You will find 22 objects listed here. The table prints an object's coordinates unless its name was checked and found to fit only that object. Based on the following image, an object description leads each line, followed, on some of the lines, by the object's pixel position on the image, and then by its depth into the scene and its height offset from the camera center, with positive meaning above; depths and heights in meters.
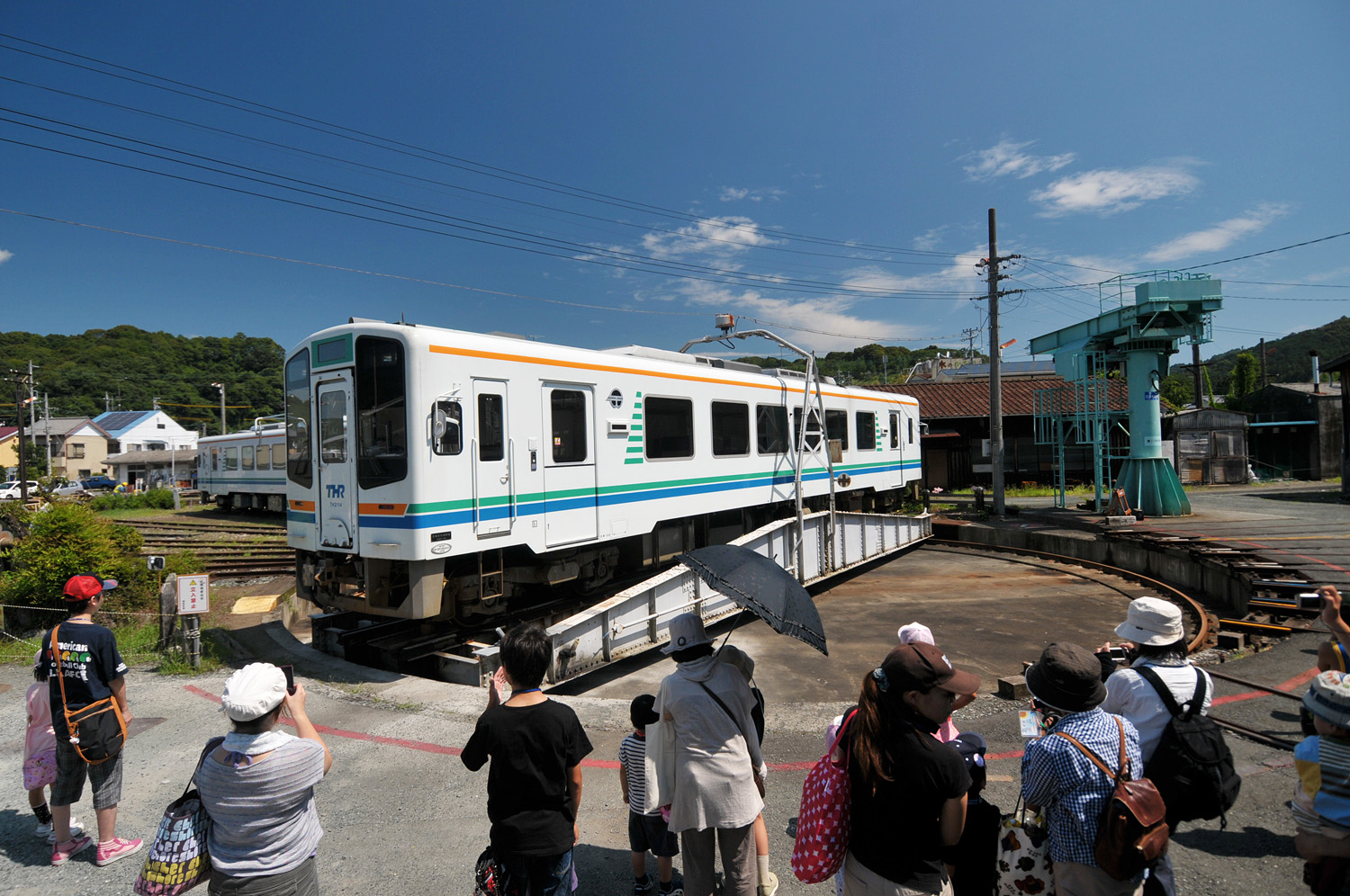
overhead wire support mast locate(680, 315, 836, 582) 11.12 +0.16
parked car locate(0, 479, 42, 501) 37.69 -1.58
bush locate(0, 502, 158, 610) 9.59 -1.37
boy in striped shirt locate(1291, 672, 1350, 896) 2.64 -1.36
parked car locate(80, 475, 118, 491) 48.59 -1.64
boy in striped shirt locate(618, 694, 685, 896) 3.41 -1.92
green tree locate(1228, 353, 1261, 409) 47.66 +3.53
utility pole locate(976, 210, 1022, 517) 19.78 +1.58
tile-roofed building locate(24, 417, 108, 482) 58.34 +1.21
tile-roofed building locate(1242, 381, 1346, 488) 31.64 -0.30
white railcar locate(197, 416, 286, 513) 23.92 -0.41
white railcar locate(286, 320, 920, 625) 7.18 -0.21
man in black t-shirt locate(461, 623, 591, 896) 2.72 -1.29
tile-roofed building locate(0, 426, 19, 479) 58.78 +1.20
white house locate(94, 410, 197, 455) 61.84 +2.55
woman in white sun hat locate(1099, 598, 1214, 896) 2.89 -1.05
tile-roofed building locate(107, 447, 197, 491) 48.09 -0.68
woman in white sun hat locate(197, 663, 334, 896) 2.53 -1.23
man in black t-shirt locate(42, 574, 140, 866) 3.89 -1.33
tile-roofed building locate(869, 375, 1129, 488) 30.05 -0.55
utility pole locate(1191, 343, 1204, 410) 38.69 +2.71
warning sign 7.18 -1.42
